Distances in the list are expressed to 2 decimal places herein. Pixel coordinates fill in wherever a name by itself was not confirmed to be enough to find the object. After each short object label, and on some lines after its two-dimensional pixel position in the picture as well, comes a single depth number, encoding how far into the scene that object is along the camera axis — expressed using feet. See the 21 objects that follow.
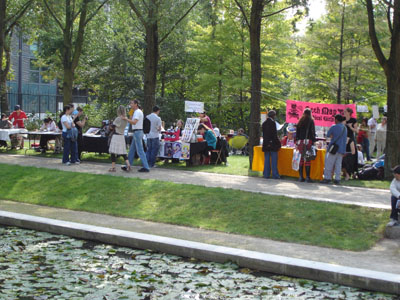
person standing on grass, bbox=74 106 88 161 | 59.67
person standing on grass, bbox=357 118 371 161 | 71.61
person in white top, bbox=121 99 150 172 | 50.47
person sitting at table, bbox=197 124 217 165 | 59.00
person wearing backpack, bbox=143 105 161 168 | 54.13
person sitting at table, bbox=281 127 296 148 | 55.49
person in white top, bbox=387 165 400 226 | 28.99
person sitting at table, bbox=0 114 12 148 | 74.43
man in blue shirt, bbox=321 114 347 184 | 45.91
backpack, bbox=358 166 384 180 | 49.34
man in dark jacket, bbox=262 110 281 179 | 48.93
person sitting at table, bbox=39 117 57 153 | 70.03
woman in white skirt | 50.80
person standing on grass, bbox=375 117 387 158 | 74.59
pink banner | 53.11
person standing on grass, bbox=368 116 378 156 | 78.84
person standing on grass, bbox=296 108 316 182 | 46.96
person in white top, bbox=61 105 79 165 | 56.59
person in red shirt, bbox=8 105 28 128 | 77.25
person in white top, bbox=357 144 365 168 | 54.44
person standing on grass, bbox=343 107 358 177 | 48.85
